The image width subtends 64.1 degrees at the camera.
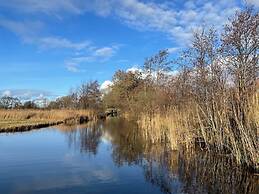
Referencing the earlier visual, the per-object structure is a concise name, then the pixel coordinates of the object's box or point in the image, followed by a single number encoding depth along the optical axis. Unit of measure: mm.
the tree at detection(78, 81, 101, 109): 32687
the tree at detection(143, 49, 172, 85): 24993
